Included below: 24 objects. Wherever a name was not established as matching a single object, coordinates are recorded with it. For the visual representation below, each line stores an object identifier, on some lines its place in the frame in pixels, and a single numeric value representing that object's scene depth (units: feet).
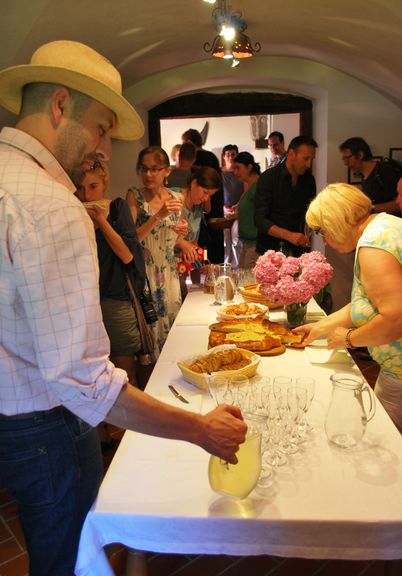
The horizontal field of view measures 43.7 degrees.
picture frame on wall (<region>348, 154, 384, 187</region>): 18.22
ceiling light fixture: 11.71
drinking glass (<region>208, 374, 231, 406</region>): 4.39
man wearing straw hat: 3.12
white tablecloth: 3.42
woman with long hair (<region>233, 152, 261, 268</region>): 16.03
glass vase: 7.50
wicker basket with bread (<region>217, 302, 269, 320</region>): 7.72
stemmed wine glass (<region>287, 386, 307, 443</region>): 4.22
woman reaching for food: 5.39
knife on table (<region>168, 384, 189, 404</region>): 5.22
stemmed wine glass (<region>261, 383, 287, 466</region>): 4.04
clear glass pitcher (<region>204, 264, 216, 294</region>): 9.96
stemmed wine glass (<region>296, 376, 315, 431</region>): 4.38
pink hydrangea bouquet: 7.14
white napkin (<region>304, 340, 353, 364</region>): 6.23
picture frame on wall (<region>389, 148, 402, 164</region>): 17.92
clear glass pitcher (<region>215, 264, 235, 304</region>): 9.25
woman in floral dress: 10.14
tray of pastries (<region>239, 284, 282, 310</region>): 8.84
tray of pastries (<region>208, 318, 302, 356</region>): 6.50
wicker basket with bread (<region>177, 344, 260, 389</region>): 5.45
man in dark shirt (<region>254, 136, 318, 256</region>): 13.75
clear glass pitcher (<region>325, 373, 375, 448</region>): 4.16
